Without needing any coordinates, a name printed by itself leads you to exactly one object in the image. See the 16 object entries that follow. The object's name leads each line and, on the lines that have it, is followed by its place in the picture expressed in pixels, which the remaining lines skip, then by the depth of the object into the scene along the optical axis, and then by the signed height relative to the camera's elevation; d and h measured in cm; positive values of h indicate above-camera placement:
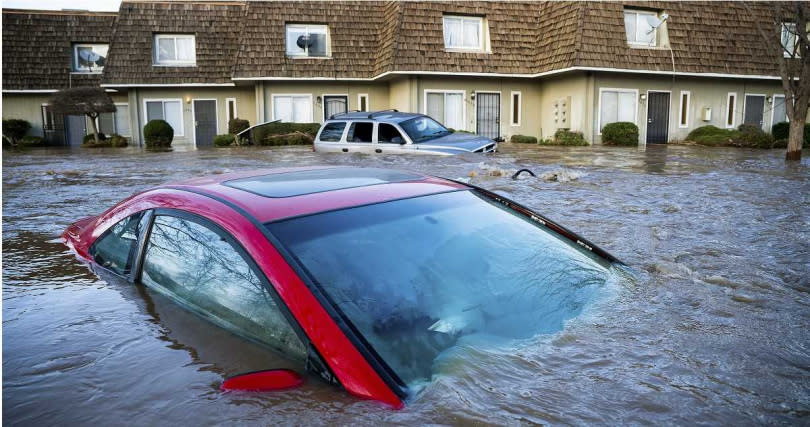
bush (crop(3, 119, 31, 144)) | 2908 +28
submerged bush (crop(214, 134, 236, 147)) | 2484 -24
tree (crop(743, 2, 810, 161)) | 1299 +133
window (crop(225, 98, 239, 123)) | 2823 +119
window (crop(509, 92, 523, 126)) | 2544 +96
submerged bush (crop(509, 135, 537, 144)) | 2444 -28
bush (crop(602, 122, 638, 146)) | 2253 -7
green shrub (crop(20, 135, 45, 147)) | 2920 -27
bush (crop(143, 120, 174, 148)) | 2536 +1
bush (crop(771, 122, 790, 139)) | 2464 +1
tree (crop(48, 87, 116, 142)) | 2591 +138
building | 2325 +263
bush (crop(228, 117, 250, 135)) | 2592 +36
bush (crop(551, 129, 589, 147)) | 2274 -23
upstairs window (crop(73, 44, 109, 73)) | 3070 +376
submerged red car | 226 -58
